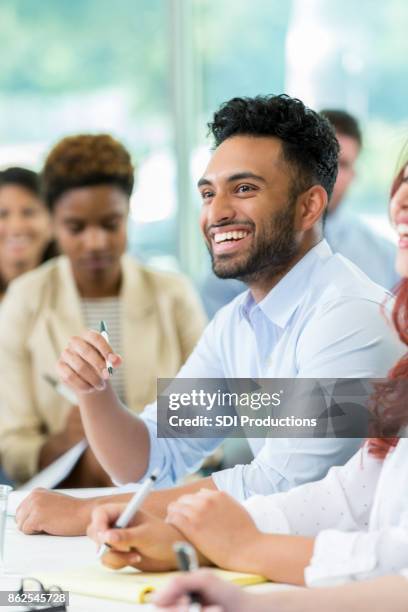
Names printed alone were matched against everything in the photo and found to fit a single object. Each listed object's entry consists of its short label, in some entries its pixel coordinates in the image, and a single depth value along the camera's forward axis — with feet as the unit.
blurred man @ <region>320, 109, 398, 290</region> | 19.11
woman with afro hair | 16.98
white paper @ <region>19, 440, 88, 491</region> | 13.28
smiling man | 9.12
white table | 6.96
